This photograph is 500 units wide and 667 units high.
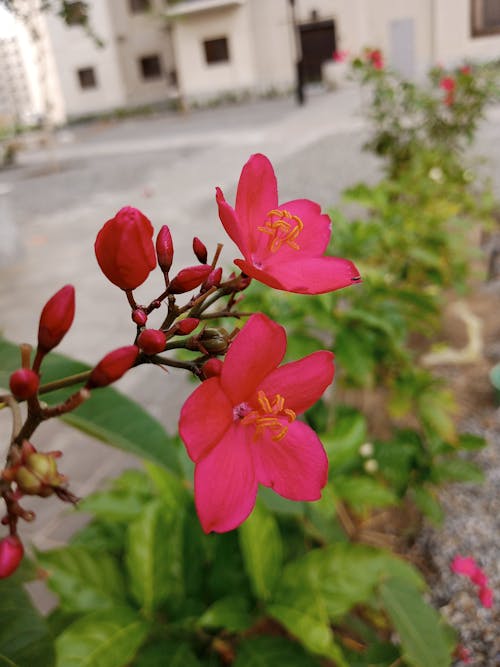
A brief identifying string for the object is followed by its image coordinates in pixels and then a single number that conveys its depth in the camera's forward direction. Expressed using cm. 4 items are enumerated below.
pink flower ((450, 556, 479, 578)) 36
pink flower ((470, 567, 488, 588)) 36
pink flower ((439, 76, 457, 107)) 99
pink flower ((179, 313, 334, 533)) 9
